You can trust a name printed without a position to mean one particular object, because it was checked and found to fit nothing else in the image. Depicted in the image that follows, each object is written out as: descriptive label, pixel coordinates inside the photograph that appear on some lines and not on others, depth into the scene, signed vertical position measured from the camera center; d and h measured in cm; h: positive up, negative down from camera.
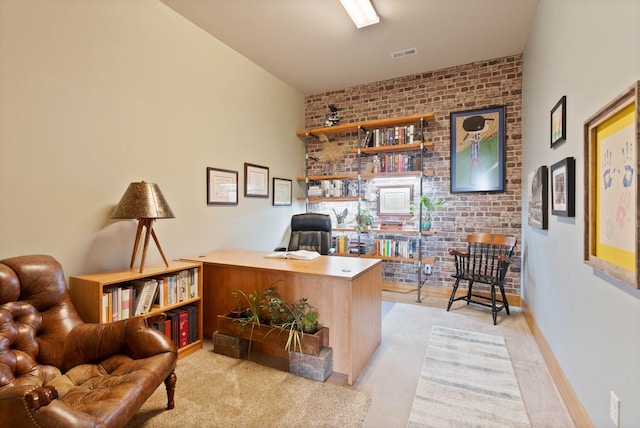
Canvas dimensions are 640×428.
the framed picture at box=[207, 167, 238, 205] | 339 +34
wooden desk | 218 -59
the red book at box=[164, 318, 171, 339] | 243 -88
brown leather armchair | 144 -74
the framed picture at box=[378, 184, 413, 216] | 443 +25
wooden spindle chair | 334 -57
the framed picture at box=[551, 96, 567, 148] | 207 +67
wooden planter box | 216 -90
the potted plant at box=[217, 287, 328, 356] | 219 -83
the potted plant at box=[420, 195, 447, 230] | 412 +13
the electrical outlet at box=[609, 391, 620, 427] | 127 -81
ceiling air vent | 372 +202
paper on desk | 280 -37
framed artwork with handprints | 115 +12
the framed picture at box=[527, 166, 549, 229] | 248 +15
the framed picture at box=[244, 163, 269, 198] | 394 +48
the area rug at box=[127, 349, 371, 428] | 175 -116
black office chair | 388 -22
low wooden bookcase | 206 -53
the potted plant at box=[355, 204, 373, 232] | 452 -7
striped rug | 178 -116
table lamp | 226 +7
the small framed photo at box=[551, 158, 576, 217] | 186 +19
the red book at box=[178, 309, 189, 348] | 254 -93
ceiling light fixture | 279 +195
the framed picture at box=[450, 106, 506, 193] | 394 +87
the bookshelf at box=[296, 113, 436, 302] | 427 +61
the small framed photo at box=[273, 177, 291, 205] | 448 +38
